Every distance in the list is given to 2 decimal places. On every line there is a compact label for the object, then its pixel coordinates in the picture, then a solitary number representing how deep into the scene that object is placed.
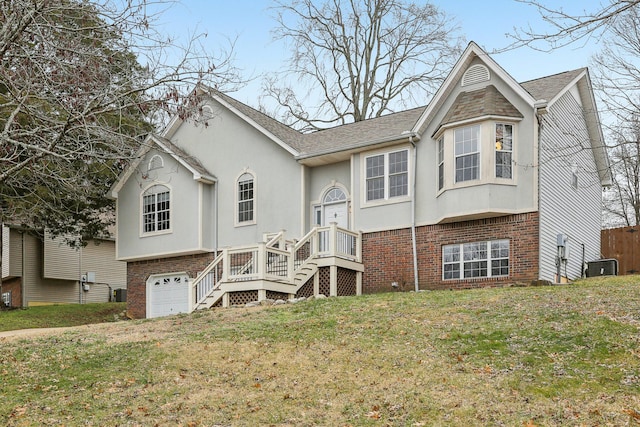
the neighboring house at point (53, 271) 32.28
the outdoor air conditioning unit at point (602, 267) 21.95
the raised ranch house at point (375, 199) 19.00
